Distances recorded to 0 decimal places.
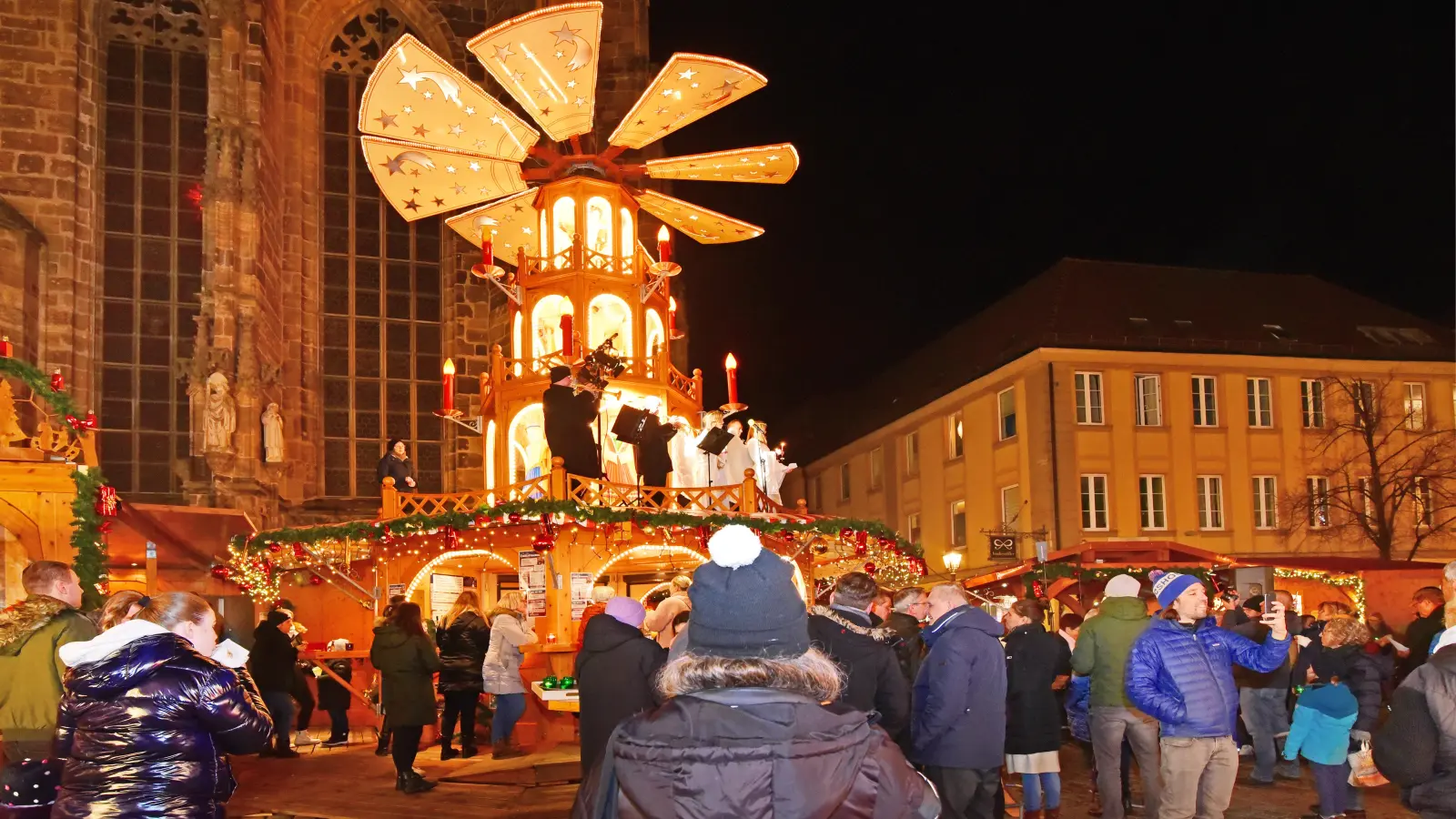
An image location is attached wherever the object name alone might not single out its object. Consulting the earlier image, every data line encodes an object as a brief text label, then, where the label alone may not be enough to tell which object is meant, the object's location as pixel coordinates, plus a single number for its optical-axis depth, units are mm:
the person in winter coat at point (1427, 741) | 4625
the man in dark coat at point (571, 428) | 16531
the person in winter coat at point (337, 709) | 15297
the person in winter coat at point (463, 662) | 12727
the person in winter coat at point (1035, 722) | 8906
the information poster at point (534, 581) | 15547
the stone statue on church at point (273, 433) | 23641
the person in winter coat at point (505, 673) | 12891
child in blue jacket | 9141
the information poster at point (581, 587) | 16280
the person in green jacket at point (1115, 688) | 8211
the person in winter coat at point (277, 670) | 13570
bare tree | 32344
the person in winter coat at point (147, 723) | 4668
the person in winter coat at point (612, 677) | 6387
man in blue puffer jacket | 6766
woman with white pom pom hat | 2760
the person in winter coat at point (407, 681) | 10648
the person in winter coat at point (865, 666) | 6621
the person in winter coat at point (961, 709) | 7098
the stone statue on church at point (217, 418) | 22688
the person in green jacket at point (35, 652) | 6703
